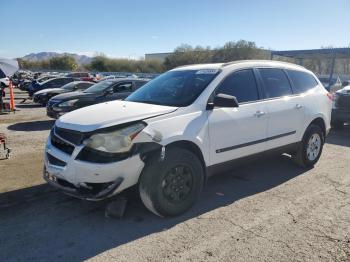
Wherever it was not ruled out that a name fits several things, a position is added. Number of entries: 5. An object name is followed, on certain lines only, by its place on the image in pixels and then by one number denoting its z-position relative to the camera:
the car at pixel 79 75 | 39.16
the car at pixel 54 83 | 21.09
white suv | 3.70
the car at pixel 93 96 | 11.09
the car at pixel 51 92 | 17.39
